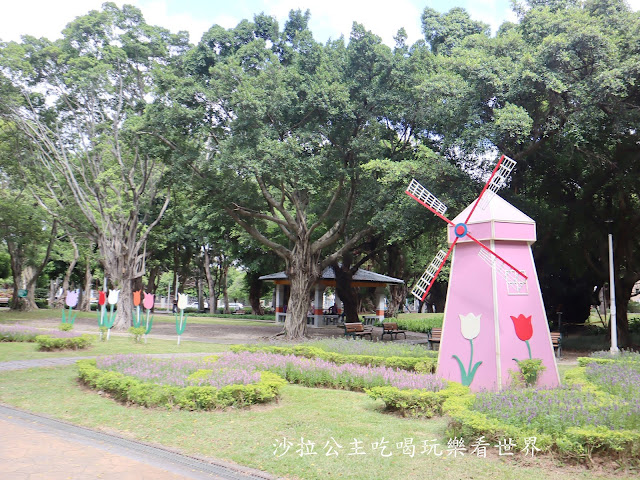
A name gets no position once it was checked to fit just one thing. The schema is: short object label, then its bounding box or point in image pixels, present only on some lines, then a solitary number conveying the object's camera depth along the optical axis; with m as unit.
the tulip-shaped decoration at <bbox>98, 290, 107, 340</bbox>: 19.09
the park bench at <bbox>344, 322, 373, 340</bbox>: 22.03
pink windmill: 10.21
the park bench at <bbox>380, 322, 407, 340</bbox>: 23.66
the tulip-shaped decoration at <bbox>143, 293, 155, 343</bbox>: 18.75
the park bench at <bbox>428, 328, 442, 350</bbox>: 17.89
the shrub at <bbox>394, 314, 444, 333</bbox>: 29.66
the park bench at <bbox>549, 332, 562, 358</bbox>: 16.58
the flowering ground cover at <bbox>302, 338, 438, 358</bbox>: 13.64
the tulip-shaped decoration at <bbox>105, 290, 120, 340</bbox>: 18.98
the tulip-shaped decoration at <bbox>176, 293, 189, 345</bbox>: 18.53
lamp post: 17.50
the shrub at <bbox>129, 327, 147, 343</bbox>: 18.16
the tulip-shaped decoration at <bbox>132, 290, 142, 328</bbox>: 19.98
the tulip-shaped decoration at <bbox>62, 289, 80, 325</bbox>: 20.94
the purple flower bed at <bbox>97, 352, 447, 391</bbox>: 9.34
